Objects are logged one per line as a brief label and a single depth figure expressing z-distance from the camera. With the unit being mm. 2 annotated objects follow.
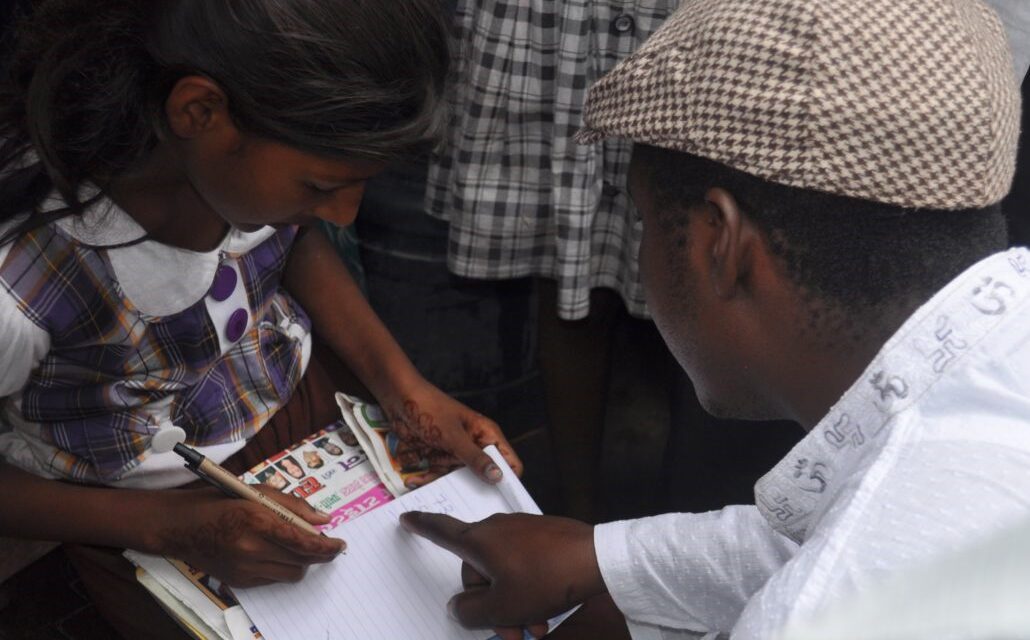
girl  1152
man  802
